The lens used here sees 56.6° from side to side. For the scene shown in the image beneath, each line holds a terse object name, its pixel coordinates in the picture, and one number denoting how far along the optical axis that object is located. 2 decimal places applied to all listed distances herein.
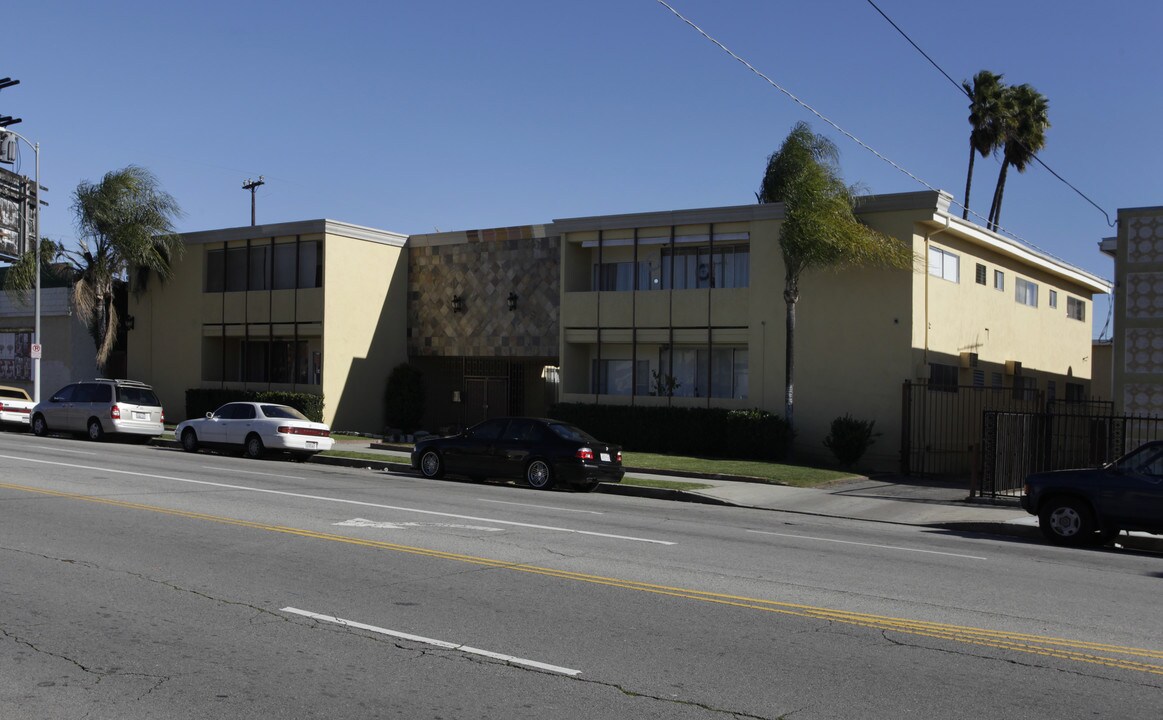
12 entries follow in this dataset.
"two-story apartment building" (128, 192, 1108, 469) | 27.25
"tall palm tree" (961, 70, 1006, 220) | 44.47
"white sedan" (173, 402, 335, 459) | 25.61
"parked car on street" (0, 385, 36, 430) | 33.25
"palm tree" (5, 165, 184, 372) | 34.84
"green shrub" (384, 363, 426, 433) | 34.28
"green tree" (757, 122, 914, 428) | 25.38
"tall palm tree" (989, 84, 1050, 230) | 44.09
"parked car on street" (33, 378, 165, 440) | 29.83
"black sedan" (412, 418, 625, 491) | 20.58
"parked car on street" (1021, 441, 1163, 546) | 14.60
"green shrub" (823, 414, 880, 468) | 25.94
